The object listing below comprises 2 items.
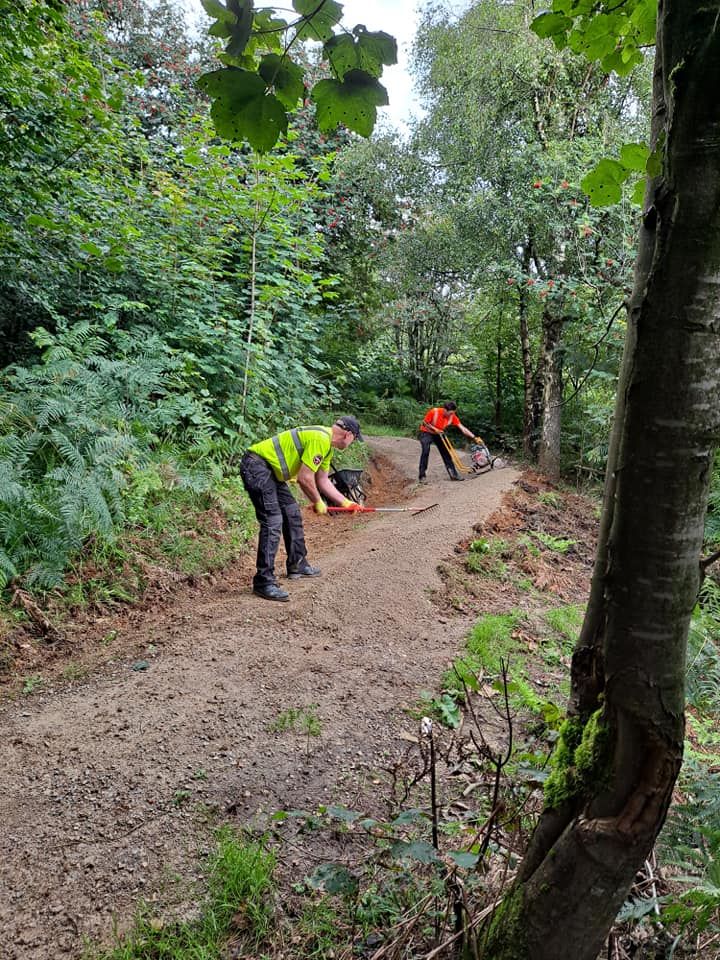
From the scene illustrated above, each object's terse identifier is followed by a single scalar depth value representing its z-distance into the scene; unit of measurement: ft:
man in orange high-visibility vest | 38.01
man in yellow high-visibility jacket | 18.37
